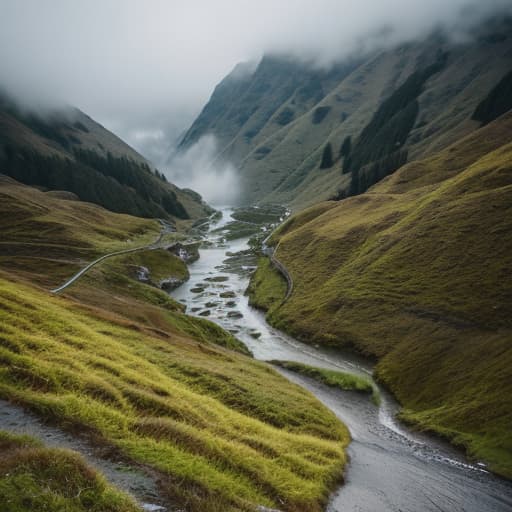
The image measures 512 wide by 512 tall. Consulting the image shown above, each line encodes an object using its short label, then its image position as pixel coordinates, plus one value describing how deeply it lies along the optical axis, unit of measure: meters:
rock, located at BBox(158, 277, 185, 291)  110.56
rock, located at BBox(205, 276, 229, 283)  119.69
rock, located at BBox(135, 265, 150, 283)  103.99
